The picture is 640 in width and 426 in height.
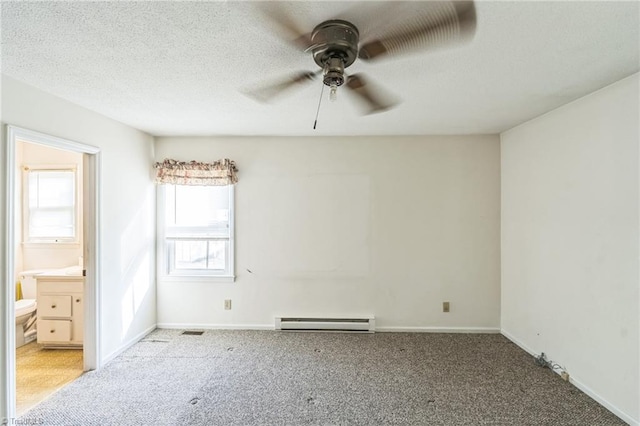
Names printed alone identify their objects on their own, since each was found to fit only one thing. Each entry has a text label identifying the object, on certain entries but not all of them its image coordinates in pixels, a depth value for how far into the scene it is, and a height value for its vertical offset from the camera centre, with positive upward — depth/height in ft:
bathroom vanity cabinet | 9.49 -3.21
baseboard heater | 11.15 -4.38
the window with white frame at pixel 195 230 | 11.73 -0.68
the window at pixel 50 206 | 11.34 +0.32
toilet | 9.68 -3.31
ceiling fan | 3.65 +2.57
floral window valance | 11.22 +1.65
